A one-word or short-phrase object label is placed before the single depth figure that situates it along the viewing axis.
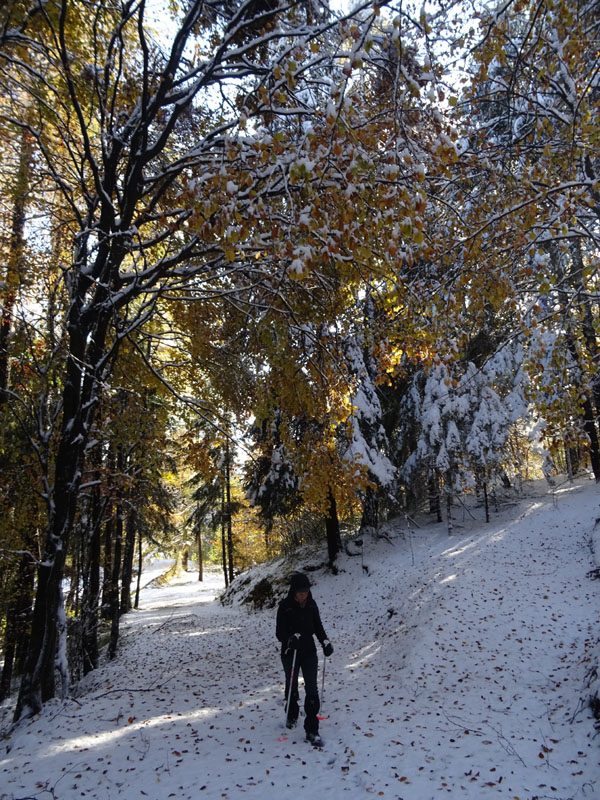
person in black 5.59
